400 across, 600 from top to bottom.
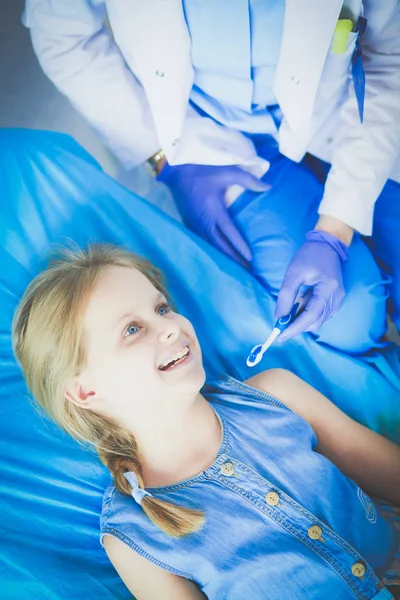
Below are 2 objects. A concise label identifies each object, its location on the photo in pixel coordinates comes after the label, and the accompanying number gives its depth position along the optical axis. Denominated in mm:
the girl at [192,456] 890
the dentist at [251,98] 1129
